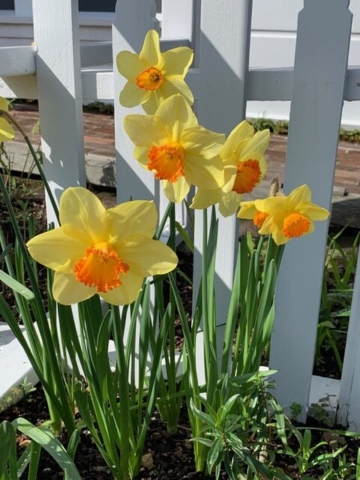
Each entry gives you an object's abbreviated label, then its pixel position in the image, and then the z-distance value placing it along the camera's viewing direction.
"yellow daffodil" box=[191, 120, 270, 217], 1.00
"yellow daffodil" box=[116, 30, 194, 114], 1.09
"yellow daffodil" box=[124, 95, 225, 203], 0.91
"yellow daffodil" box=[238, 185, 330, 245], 1.04
